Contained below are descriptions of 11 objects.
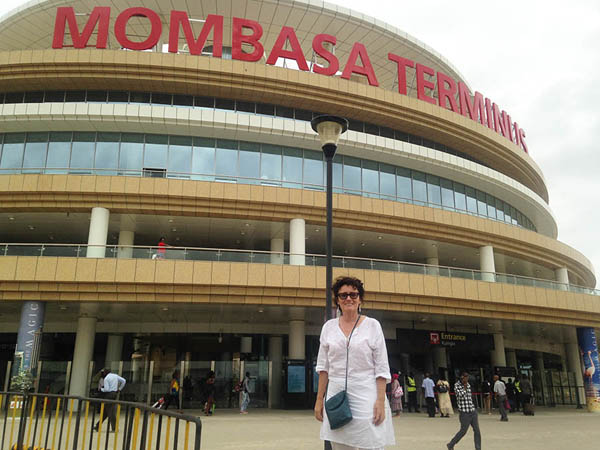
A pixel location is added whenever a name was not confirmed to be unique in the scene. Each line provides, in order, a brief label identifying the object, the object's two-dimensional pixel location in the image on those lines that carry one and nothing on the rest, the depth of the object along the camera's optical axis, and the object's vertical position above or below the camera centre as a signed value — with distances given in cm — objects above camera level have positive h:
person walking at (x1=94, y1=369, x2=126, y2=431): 1434 -43
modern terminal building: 2194 +730
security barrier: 561 -66
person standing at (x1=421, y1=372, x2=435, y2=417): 2142 -93
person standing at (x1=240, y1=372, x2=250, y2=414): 2144 -102
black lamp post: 1045 +479
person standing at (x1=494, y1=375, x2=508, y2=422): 1920 -79
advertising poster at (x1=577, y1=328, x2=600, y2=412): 2783 +51
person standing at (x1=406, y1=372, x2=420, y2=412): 2284 -98
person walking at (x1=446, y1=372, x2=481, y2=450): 1079 -85
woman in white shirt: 431 -3
